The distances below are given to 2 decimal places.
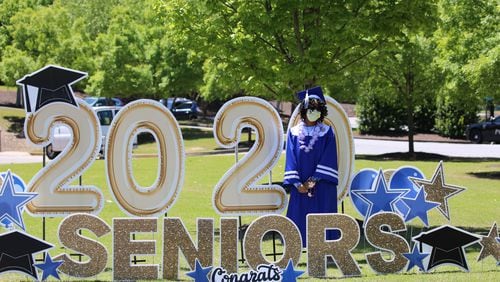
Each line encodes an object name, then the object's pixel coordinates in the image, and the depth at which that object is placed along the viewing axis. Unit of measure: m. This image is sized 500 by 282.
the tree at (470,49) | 36.58
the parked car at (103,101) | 86.62
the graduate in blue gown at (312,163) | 17.83
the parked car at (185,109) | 102.56
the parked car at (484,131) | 74.81
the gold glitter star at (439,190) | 18.39
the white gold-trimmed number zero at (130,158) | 16.97
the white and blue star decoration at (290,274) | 15.76
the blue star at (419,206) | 18.44
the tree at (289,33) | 23.03
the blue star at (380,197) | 18.55
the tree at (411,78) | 54.75
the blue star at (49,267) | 15.92
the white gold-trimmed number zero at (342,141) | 18.92
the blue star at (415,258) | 17.27
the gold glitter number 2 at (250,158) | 17.62
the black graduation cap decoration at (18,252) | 15.80
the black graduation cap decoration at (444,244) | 17.30
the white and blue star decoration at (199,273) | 15.83
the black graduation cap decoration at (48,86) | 16.75
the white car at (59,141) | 50.22
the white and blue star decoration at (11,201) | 16.22
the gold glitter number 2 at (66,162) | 16.64
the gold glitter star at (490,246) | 17.66
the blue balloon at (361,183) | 18.70
